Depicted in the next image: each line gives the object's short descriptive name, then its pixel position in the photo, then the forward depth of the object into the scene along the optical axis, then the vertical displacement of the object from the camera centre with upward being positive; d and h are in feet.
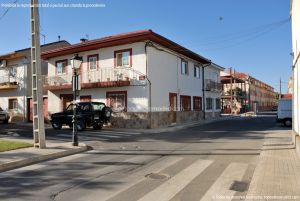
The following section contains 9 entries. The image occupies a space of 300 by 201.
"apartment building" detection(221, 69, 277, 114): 175.22 +8.19
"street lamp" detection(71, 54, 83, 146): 38.91 +3.98
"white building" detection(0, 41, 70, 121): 92.21 +8.25
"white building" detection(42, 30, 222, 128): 67.56 +7.36
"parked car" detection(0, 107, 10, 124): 88.26 -2.17
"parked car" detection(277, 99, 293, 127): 71.87 -1.47
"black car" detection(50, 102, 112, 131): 61.52 -1.48
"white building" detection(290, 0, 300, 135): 30.97 +4.63
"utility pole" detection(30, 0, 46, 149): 36.35 +3.16
